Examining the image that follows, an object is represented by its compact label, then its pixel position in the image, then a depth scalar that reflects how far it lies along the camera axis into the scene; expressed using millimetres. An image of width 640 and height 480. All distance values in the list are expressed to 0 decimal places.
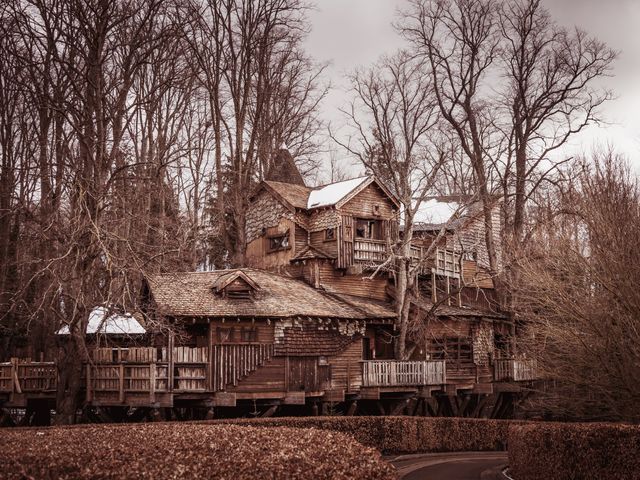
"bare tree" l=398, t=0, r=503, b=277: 44469
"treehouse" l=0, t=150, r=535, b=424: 30469
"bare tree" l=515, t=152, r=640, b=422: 21109
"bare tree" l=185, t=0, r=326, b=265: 43250
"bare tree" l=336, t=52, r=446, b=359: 37406
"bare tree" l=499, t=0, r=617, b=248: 43469
